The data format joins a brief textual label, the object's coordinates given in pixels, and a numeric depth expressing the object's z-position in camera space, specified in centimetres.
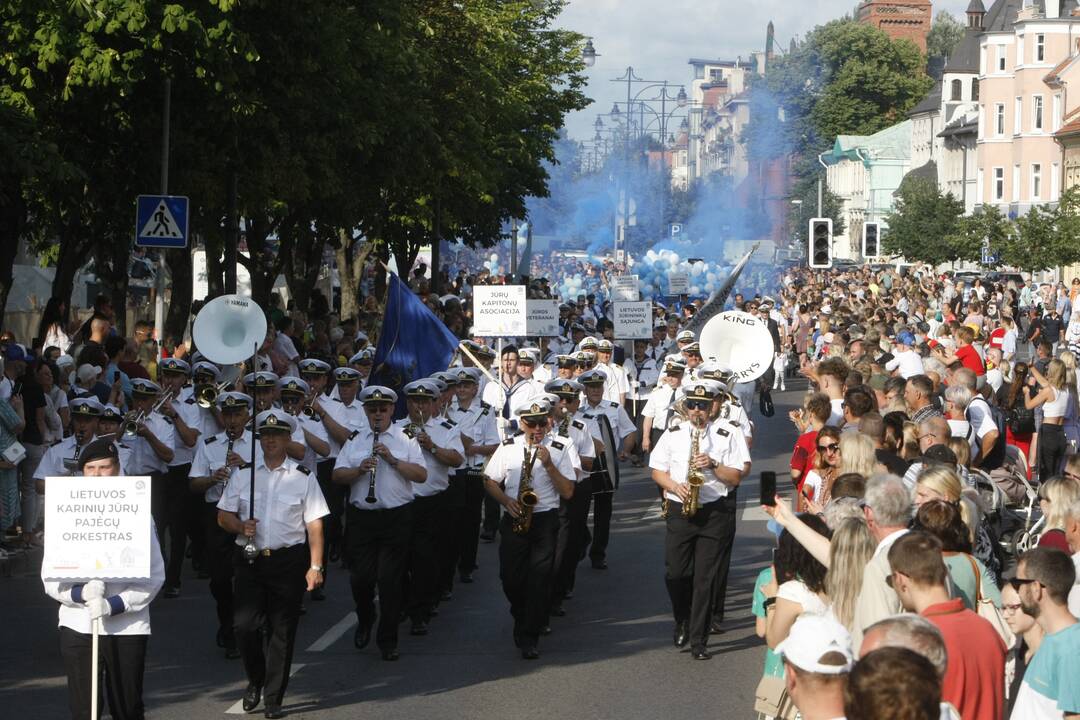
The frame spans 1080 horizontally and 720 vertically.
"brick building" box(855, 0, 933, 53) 16338
